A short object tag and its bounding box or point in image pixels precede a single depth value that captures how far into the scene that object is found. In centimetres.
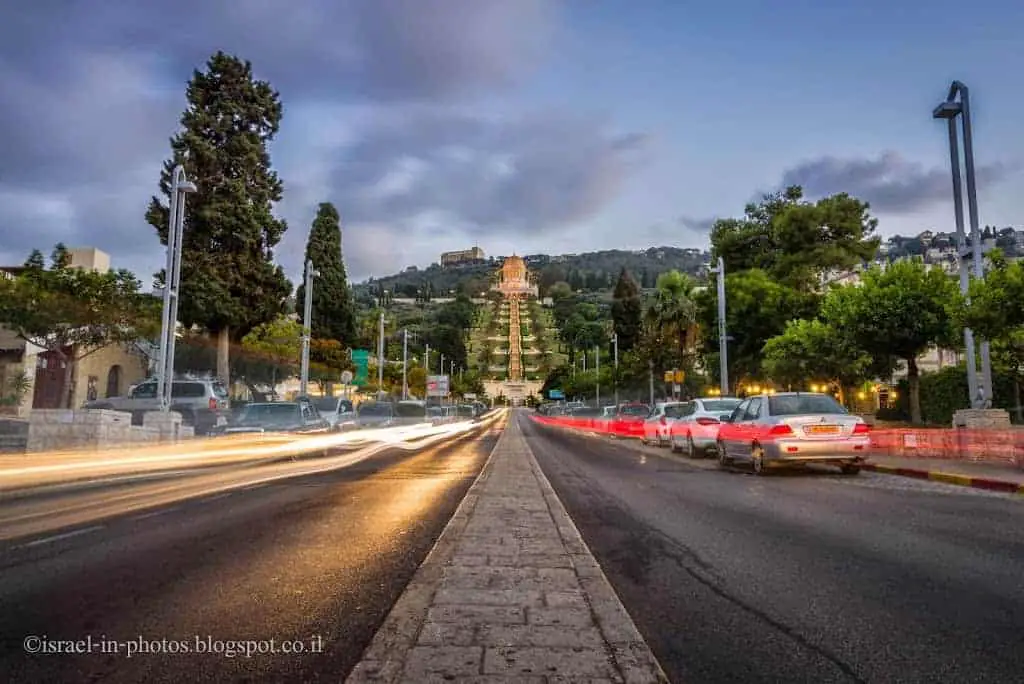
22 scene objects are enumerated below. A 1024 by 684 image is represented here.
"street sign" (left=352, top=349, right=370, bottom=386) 5362
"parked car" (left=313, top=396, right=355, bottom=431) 2961
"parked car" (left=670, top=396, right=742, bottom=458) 2053
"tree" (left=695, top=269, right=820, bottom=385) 4559
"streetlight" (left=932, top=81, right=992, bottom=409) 1909
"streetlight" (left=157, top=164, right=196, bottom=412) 2355
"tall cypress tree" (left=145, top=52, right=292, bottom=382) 3641
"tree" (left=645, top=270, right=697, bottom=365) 5234
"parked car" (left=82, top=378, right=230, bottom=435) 2650
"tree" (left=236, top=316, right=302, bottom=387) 4206
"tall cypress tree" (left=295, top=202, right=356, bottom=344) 5906
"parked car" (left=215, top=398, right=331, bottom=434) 2328
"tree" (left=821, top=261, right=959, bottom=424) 2381
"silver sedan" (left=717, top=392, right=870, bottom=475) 1427
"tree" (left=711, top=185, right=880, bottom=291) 4828
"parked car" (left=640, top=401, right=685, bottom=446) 2487
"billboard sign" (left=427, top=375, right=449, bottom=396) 8069
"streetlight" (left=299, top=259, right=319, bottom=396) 3803
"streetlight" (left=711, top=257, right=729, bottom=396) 3506
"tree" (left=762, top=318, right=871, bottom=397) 2975
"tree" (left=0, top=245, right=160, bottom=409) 2547
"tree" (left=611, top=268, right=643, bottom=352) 9756
